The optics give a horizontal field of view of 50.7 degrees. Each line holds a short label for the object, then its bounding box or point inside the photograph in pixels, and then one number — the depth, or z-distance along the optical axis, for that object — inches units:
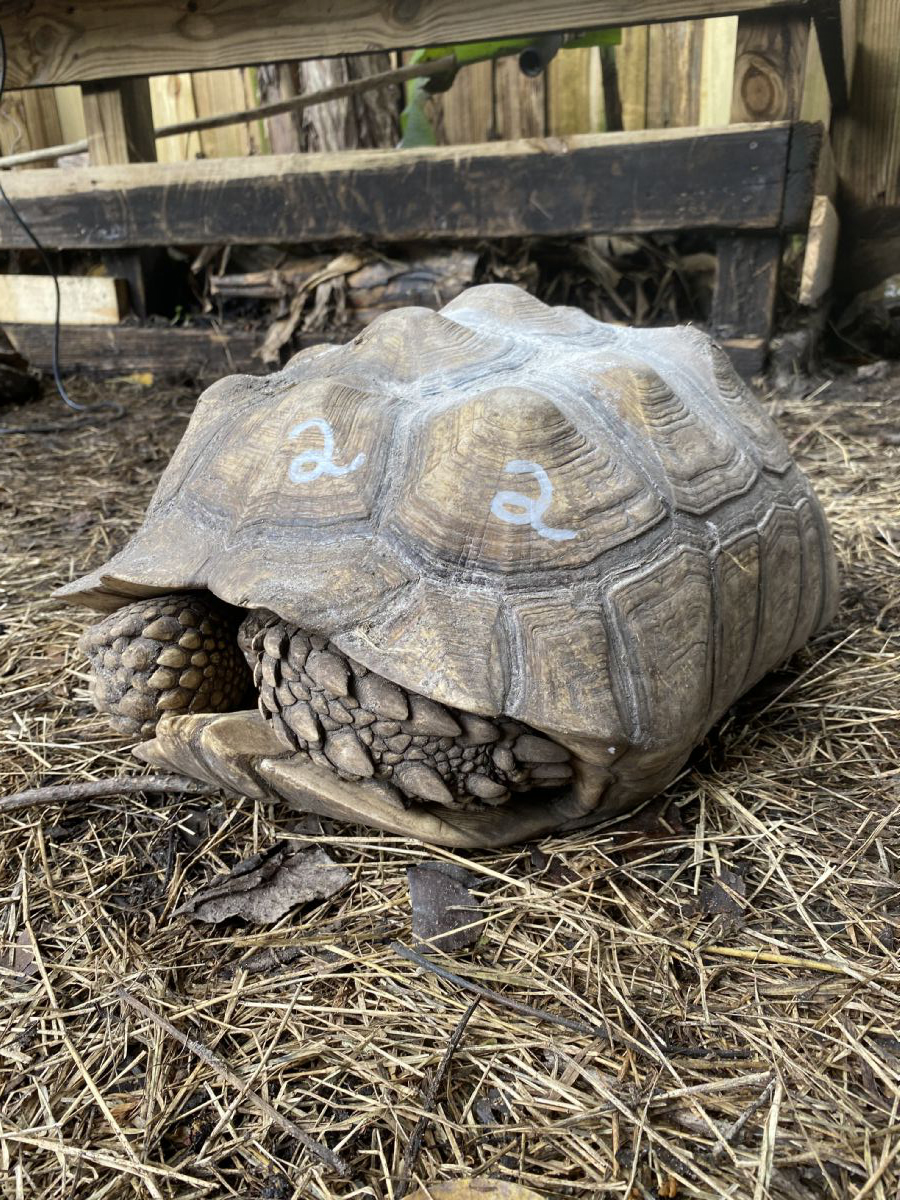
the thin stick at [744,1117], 14.4
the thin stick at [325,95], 57.1
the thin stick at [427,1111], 14.2
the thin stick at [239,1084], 14.6
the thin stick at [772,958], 17.7
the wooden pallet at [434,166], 44.4
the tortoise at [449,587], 18.7
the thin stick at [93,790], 23.2
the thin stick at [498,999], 16.7
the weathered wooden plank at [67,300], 60.0
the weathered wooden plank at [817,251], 47.4
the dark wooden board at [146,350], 57.9
